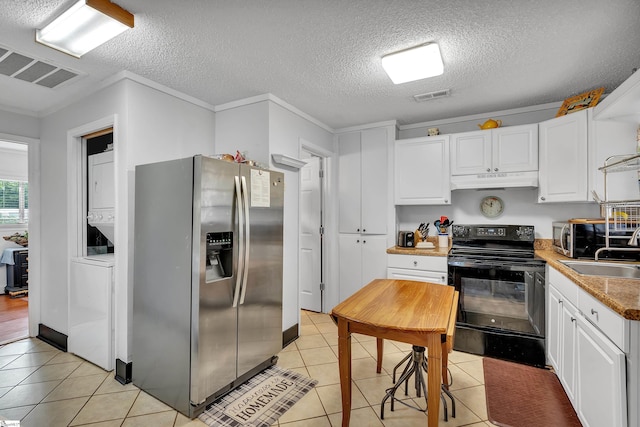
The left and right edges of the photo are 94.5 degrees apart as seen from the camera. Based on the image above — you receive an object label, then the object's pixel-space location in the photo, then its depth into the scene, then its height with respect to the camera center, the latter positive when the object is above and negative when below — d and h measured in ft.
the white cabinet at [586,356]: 4.19 -2.57
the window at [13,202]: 17.06 +0.67
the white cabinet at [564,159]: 8.25 +1.56
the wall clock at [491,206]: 10.92 +0.24
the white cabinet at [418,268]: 9.84 -1.91
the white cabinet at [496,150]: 9.52 +2.11
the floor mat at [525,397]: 6.29 -4.39
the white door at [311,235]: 13.10 -0.99
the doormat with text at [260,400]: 6.23 -4.36
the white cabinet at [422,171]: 10.89 +1.59
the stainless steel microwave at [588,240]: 7.46 -0.73
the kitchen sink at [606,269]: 6.59 -1.32
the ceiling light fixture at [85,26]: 5.16 +3.54
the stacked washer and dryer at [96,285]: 7.87 -2.02
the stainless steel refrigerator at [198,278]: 6.29 -1.51
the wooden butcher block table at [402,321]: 4.71 -1.78
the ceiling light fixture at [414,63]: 6.63 +3.57
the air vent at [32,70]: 6.92 +3.66
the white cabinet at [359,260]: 11.91 -1.95
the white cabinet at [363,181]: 11.96 +1.33
